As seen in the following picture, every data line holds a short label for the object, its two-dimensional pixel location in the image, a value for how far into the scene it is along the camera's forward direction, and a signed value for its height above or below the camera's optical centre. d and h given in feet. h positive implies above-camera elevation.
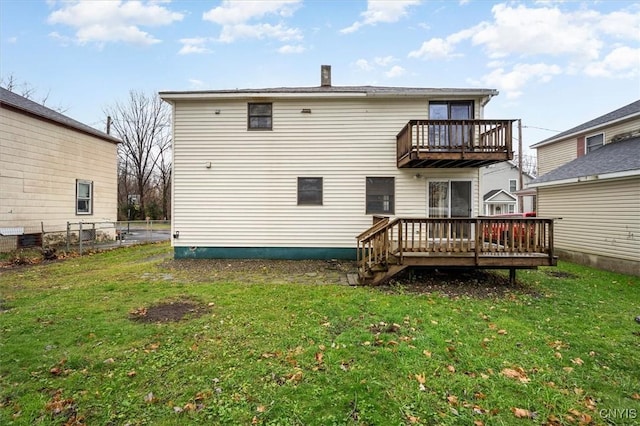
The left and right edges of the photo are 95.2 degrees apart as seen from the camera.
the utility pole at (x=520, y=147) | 64.44 +14.61
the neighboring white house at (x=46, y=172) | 33.04 +5.04
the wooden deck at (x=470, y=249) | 21.38 -2.77
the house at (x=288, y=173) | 31.40 +4.12
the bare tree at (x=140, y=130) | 107.14 +29.78
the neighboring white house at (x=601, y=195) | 28.22 +1.96
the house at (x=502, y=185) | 94.38 +9.45
